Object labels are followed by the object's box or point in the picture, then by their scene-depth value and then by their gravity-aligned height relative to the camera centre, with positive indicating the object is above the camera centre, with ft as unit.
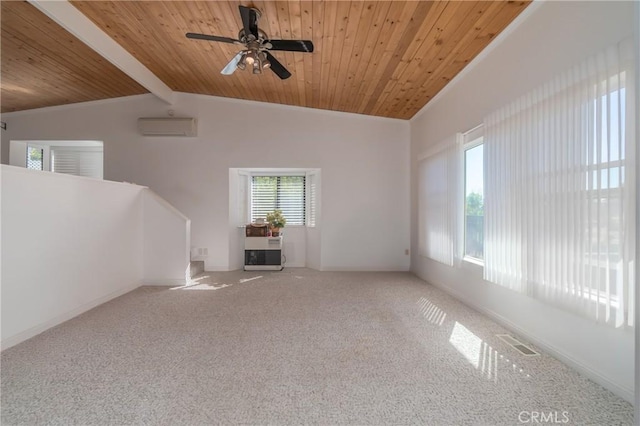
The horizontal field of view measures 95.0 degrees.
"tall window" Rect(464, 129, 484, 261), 11.12 +0.58
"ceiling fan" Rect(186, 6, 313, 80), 8.52 +5.25
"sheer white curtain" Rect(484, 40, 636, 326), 5.66 +0.51
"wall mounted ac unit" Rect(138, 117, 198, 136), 17.44 +5.16
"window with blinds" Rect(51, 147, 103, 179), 19.81 +3.51
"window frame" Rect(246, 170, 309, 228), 19.90 +1.76
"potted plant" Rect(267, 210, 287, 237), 18.97 -0.57
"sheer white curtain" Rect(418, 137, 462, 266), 12.41 +0.48
